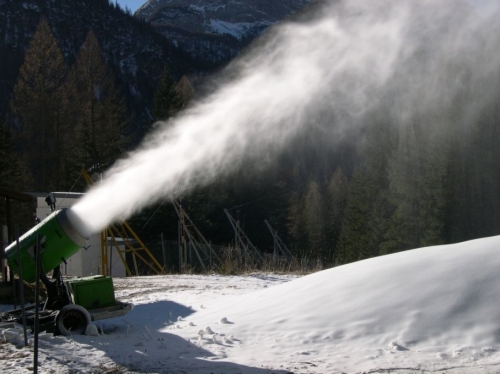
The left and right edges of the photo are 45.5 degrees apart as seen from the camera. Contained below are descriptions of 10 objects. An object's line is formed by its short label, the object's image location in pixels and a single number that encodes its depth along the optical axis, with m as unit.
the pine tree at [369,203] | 39.78
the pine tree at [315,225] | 50.78
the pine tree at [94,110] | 36.09
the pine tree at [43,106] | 37.25
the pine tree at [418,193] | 36.12
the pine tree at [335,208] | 51.88
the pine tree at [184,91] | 35.67
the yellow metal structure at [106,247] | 20.52
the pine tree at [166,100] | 33.19
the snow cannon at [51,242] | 7.52
